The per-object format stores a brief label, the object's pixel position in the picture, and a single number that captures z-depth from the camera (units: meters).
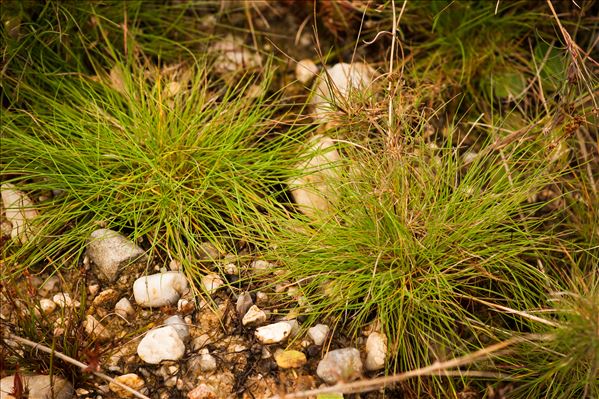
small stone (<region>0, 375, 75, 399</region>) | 2.00
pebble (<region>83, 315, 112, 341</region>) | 2.17
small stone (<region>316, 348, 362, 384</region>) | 2.05
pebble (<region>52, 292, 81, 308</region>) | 2.26
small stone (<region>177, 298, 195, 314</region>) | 2.25
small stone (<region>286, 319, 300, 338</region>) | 2.18
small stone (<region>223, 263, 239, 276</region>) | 2.32
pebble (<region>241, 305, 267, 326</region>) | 2.19
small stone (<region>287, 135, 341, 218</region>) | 2.32
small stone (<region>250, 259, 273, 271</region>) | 2.30
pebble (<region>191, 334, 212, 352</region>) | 2.16
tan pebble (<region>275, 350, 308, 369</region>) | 2.12
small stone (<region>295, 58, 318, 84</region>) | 2.85
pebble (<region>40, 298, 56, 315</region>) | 2.26
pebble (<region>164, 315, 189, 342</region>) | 2.16
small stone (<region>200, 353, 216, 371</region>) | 2.11
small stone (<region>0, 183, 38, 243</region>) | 2.36
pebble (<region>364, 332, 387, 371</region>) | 2.11
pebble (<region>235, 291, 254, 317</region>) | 2.22
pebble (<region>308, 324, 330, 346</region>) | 2.16
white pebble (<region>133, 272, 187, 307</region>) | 2.25
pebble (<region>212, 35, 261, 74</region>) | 2.86
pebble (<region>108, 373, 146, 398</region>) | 2.06
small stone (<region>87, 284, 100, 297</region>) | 2.31
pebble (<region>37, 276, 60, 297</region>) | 2.33
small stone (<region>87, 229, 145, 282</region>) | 2.29
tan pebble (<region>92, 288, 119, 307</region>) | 2.28
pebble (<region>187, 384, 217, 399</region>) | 2.04
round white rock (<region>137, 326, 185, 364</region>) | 2.11
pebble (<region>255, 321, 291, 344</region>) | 2.15
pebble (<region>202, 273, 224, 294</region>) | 2.29
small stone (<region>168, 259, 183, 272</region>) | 2.33
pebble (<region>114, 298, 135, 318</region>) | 2.25
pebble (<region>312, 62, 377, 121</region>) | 2.53
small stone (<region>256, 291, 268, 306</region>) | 2.25
